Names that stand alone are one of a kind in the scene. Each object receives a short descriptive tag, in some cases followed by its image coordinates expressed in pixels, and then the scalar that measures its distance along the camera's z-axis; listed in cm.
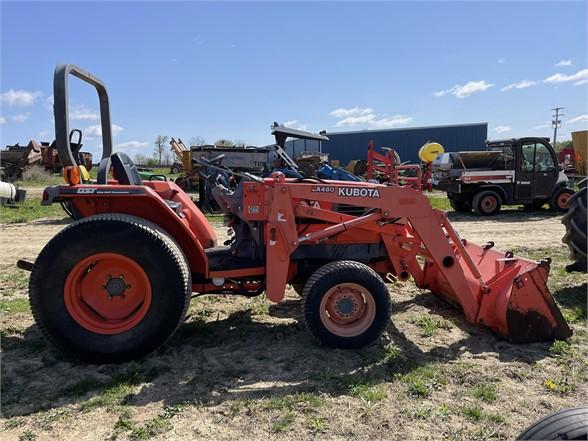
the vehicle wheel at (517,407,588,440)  192
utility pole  4769
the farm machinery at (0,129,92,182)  2300
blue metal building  3506
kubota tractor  346
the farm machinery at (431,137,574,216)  1271
